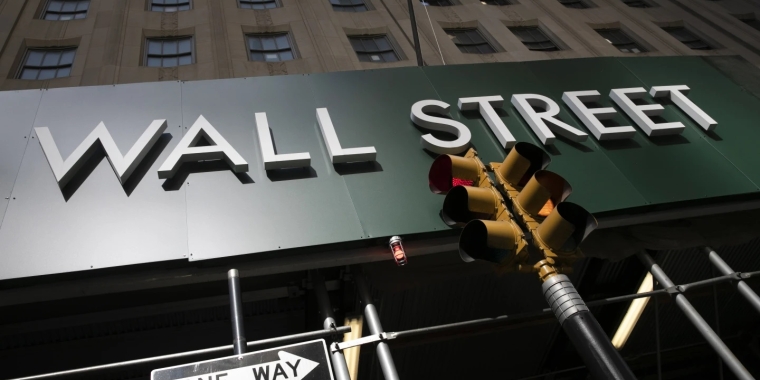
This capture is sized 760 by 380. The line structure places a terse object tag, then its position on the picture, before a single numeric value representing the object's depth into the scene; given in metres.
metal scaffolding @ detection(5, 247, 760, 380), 6.42
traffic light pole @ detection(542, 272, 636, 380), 4.70
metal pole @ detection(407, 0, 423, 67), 12.09
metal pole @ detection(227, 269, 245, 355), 6.04
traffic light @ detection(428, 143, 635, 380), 5.06
